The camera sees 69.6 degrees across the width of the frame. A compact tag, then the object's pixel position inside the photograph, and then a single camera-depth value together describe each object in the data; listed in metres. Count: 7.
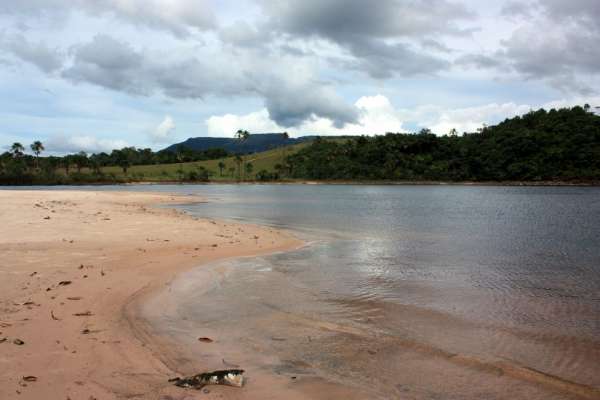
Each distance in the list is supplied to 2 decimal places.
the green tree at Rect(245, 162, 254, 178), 196.62
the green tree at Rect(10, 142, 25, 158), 180.25
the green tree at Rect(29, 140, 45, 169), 180.25
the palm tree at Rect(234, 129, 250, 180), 195.25
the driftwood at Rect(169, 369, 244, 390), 5.29
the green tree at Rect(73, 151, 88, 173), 191.62
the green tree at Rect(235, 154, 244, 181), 196.74
